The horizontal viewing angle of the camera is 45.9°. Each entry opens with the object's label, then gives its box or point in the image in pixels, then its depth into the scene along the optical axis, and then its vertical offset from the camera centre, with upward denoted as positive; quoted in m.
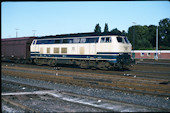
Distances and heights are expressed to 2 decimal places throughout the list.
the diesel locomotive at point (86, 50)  18.61 +0.27
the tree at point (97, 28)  91.31 +11.31
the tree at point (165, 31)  82.09 +9.51
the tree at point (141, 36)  78.39 +7.15
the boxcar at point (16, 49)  27.61 +0.55
